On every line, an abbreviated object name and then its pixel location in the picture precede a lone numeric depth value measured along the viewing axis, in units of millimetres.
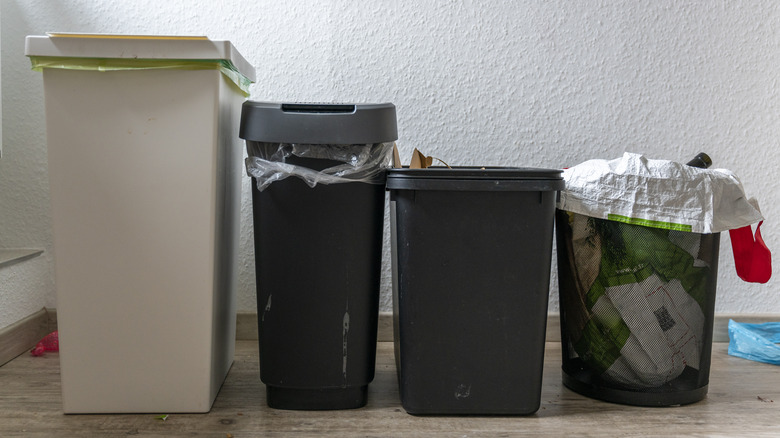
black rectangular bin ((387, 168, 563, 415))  1482
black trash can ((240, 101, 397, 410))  1490
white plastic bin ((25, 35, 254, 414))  1425
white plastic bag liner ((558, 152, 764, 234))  1555
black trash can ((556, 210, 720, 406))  1578
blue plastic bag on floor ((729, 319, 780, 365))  1985
